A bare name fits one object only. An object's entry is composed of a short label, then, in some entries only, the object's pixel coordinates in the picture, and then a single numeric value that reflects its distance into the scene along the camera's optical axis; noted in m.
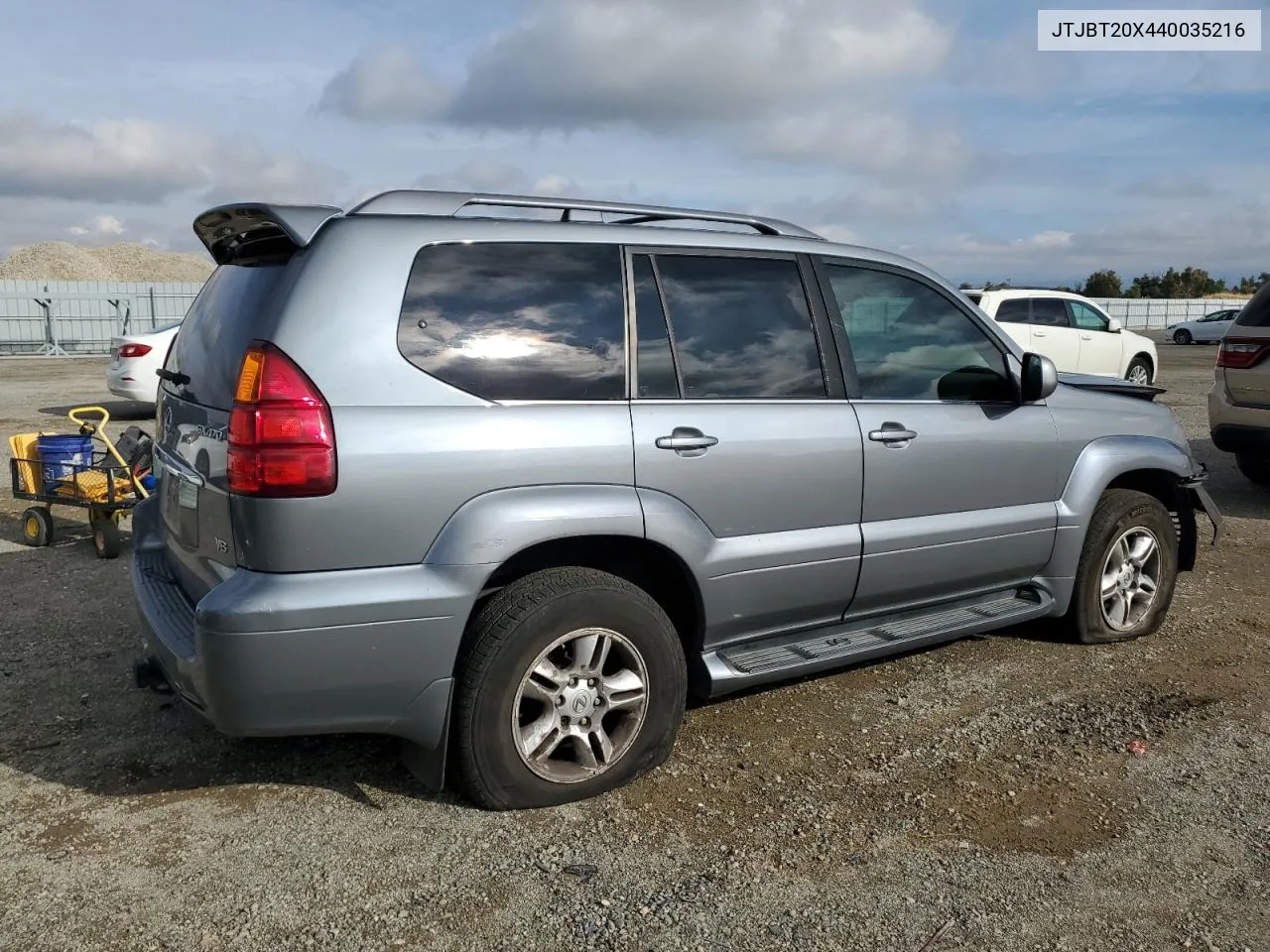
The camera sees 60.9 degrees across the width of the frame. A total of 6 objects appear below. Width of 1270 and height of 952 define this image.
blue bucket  6.95
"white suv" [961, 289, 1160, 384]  14.70
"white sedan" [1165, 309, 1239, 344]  36.72
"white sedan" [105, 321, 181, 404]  12.88
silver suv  3.02
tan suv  8.20
